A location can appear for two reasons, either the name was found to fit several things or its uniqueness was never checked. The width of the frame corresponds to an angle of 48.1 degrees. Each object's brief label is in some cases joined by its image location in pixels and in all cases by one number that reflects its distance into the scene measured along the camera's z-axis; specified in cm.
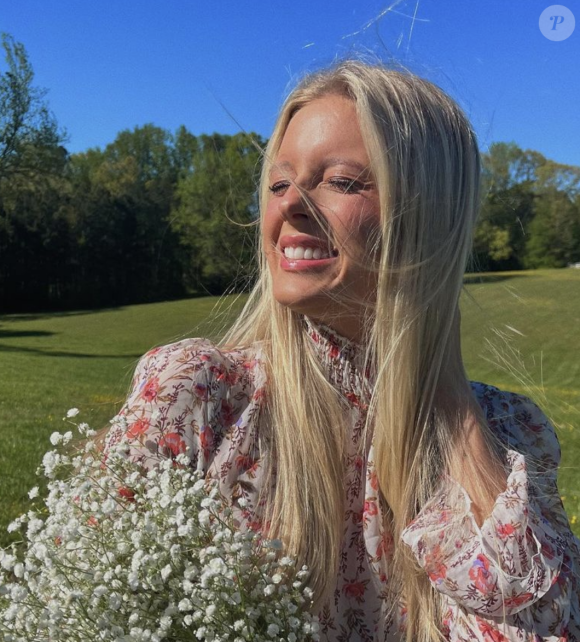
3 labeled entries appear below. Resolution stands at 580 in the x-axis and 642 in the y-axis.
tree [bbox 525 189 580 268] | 2423
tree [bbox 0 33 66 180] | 2509
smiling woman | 147
